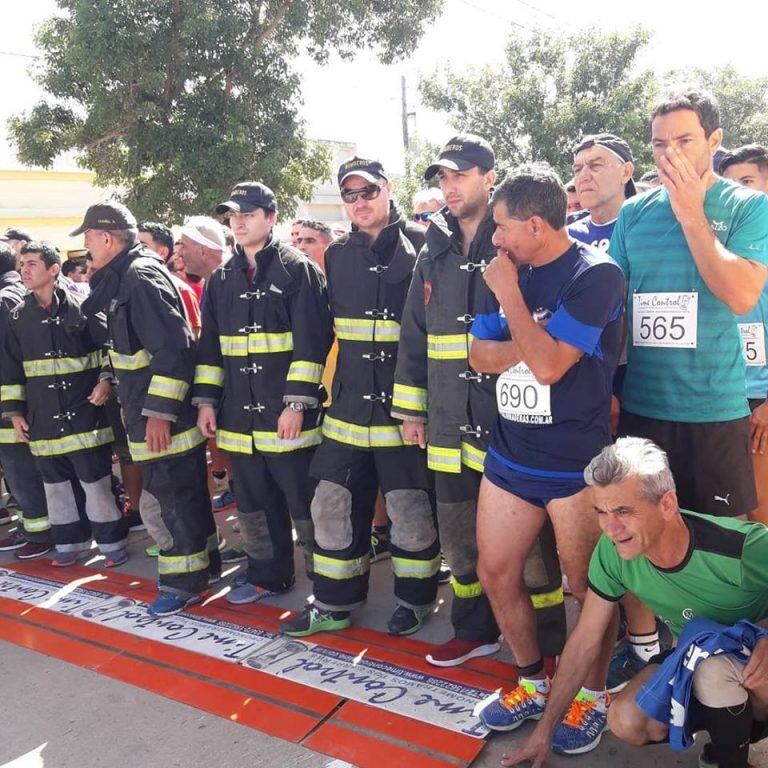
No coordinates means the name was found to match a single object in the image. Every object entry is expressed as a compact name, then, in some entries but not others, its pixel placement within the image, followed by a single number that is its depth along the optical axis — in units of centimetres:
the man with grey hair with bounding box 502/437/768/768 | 219
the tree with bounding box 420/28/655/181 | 1453
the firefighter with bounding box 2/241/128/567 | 488
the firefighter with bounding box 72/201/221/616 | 405
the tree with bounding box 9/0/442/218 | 960
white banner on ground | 305
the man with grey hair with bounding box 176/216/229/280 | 524
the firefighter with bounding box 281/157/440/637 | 361
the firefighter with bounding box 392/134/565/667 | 310
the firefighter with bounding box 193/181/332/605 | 382
